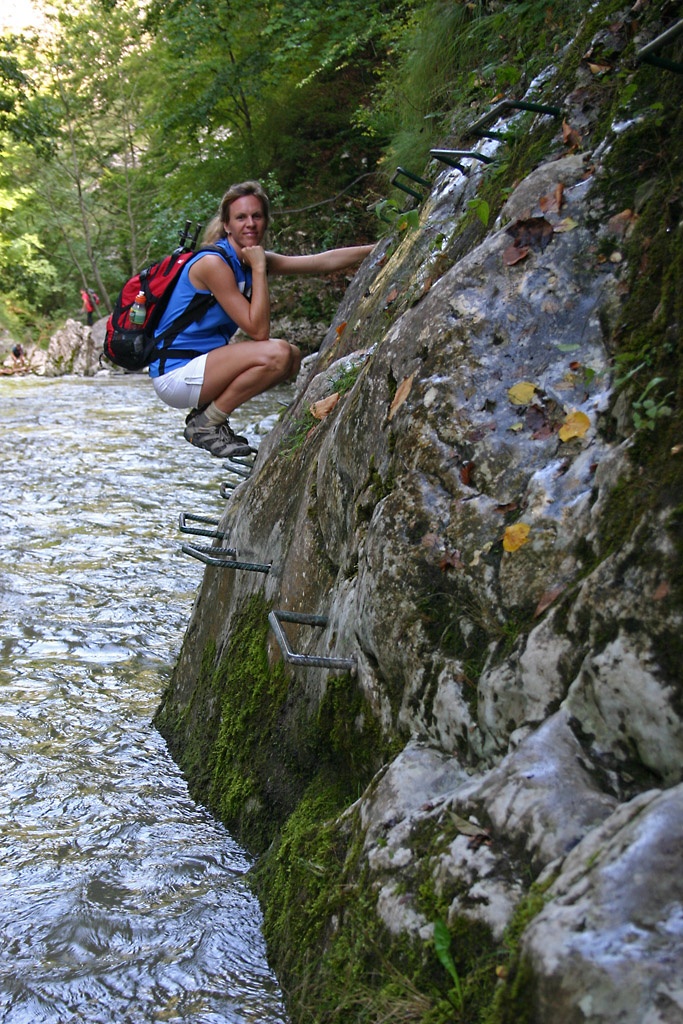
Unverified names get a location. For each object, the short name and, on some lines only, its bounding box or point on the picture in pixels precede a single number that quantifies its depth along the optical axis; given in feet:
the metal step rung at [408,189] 13.79
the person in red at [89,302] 109.70
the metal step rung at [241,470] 17.36
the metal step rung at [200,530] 14.85
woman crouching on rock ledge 16.46
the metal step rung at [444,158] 12.32
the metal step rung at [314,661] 9.46
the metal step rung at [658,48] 8.26
